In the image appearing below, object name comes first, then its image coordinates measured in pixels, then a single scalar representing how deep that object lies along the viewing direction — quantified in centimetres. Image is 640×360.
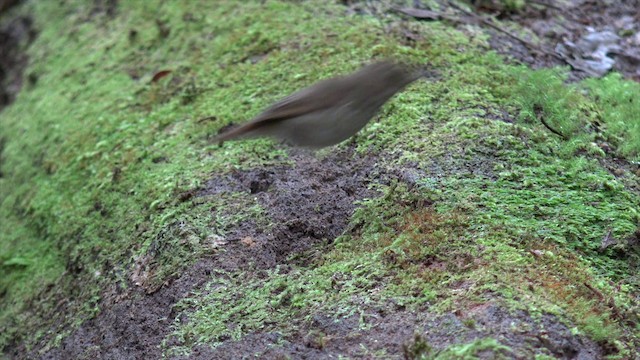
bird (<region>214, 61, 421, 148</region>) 845
